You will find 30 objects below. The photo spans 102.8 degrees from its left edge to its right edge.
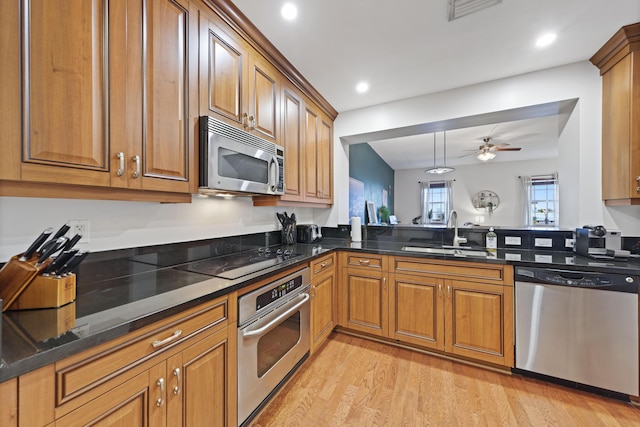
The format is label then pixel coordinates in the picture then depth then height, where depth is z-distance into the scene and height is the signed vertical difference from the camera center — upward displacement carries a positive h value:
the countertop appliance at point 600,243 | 1.92 -0.23
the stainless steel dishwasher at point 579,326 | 1.62 -0.76
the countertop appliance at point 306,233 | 2.79 -0.22
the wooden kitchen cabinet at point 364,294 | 2.34 -0.77
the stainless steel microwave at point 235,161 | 1.41 +0.33
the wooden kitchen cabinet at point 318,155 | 2.54 +0.62
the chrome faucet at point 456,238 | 2.53 -0.25
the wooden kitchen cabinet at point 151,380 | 0.69 -0.56
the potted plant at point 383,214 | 5.28 -0.02
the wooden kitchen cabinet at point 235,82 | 1.46 +0.87
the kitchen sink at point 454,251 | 2.13 -0.34
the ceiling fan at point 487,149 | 4.64 +1.19
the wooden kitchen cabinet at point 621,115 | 1.77 +0.72
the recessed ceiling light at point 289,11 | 1.53 +1.24
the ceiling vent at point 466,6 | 1.48 +1.23
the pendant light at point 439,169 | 4.58 +0.79
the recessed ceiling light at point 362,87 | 2.43 +1.22
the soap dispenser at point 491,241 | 2.42 -0.27
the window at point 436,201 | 6.99 +0.33
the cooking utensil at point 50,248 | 0.90 -0.13
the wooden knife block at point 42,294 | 0.90 -0.29
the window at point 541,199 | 6.08 +0.34
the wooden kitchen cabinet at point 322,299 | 2.08 -0.76
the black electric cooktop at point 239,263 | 1.48 -0.34
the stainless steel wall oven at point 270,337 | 1.34 -0.77
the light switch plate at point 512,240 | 2.38 -0.26
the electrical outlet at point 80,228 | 1.19 -0.07
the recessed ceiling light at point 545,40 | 1.77 +1.23
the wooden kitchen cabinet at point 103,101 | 0.85 +0.45
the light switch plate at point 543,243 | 2.27 -0.27
